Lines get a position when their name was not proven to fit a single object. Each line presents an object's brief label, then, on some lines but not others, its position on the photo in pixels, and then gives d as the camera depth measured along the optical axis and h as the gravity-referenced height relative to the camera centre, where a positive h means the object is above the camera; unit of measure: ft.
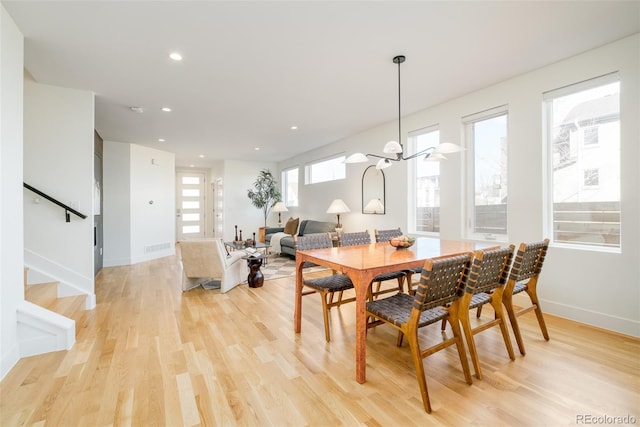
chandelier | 7.92 +1.83
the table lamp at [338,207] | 16.71 +0.33
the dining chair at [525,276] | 7.01 -1.69
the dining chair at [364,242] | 9.64 -1.13
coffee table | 17.00 -2.06
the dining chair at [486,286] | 5.90 -1.72
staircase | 7.07 -3.08
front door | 30.81 +0.91
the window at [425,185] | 13.50 +1.35
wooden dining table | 5.99 -1.19
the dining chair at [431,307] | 5.23 -2.17
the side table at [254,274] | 13.33 -2.96
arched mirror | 16.07 +1.54
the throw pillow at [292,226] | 22.72 -1.13
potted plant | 26.36 +1.89
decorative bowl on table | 8.59 -0.94
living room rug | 15.56 -3.44
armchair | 12.07 -2.27
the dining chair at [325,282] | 7.95 -2.17
